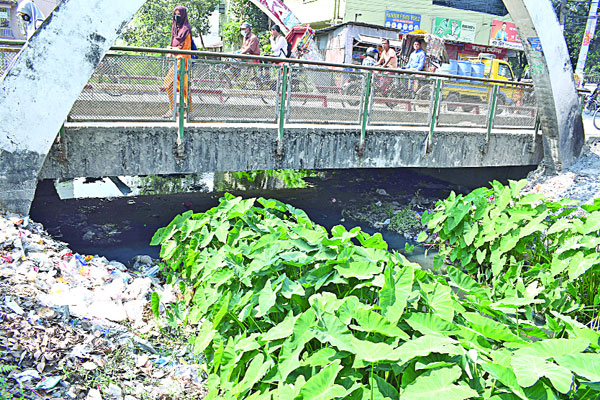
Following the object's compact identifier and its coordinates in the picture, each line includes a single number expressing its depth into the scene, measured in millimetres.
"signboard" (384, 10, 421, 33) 20641
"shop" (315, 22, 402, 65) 16859
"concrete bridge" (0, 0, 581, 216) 5609
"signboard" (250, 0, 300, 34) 16094
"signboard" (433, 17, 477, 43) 21609
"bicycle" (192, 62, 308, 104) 6672
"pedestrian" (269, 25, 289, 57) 9211
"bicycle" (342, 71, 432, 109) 7727
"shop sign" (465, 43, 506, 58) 22625
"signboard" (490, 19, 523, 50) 23594
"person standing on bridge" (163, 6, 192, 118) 7234
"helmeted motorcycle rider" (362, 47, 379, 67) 12640
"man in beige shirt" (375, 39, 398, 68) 9961
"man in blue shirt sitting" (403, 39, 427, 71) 10430
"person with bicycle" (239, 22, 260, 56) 8531
